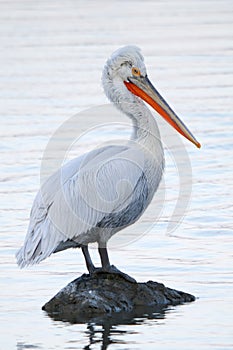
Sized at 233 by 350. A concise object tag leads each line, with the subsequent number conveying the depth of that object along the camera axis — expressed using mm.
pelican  16000
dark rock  16062
